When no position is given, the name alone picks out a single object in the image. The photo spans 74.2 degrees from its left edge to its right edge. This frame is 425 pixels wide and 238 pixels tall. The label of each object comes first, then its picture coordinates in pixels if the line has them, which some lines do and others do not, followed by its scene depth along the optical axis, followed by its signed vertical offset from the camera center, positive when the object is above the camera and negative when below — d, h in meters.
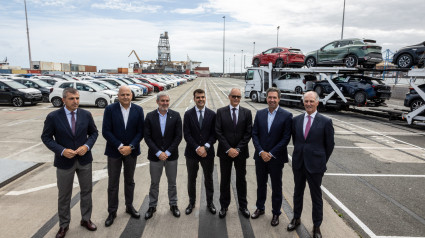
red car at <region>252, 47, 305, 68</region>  18.69 +1.31
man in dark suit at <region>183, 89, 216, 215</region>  4.33 -0.94
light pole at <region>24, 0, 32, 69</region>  38.16 +4.93
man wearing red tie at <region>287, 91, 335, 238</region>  3.77 -0.95
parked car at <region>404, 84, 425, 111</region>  12.81 -0.99
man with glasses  4.29 -0.87
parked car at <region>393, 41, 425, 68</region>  11.89 +0.96
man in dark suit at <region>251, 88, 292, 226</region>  4.09 -0.96
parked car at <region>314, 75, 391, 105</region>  14.43 -0.56
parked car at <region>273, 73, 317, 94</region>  18.17 -0.32
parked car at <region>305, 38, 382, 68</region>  13.89 +1.27
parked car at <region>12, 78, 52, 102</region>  19.70 -0.80
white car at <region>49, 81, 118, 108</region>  17.06 -1.24
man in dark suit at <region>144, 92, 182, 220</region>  4.25 -1.03
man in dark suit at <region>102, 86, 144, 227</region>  4.10 -0.93
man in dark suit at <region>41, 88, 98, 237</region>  3.71 -0.97
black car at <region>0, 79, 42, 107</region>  16.98 -1.25
